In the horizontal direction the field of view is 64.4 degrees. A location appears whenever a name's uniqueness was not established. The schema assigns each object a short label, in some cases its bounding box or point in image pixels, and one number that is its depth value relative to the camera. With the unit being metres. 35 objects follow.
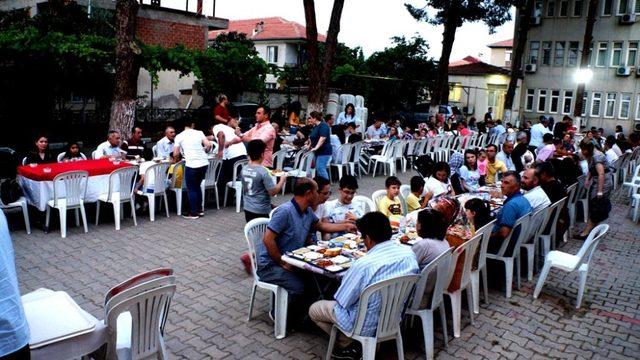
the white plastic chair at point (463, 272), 4.89
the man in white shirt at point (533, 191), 6.70
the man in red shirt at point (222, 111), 11.19
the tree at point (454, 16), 23.00
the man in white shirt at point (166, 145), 9.80
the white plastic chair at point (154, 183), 8.38
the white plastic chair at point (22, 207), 7.38
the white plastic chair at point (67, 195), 7.35
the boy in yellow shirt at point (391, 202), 6.40
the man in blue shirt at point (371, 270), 3.93
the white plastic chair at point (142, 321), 3.38
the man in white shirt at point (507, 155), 10.14
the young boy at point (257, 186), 6.21
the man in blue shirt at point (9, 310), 2.37
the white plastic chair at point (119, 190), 7.91
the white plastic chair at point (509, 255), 6.06
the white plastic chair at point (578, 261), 5.78
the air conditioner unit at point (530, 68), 35.87
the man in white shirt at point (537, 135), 14.94
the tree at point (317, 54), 15.49
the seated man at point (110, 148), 9.26
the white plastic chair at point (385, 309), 3.85
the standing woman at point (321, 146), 10.74
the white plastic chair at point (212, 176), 9.22
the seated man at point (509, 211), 6.02
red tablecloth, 7.41
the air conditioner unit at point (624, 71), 31.50
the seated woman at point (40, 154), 8.33
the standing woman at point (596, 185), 9.00
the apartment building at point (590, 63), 31.88
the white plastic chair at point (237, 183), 9.46
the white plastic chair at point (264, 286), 4.81
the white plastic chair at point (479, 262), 5.56
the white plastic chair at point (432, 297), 4.44
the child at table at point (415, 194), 6.79
